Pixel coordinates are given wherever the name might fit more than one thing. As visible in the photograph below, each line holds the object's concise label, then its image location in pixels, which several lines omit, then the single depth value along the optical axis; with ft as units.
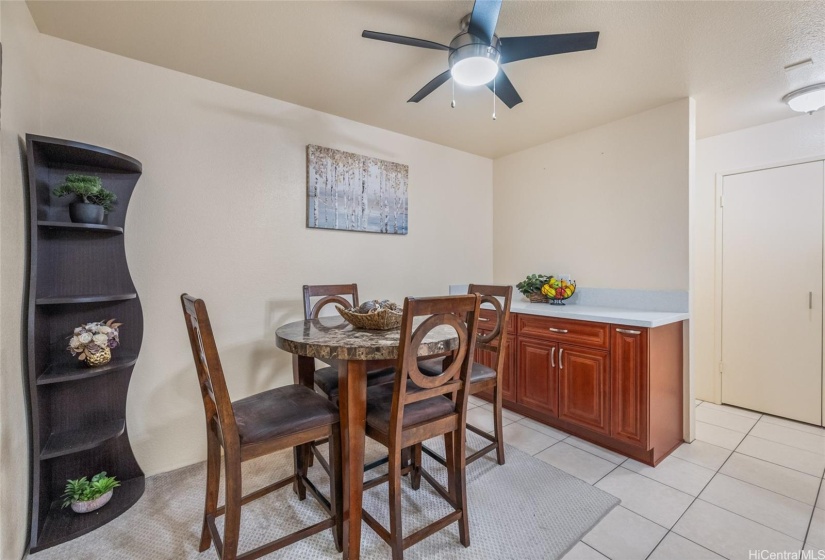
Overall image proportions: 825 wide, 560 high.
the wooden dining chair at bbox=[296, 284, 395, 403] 6.27
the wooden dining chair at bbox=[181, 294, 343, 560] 4.19
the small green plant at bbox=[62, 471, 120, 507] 5.75
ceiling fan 5.13
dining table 4.55
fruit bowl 10.07
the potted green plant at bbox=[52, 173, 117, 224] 5.63
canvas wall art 8.95
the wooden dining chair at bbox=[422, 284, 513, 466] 6.89
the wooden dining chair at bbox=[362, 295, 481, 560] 4.54
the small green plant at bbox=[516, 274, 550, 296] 10.64
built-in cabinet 7.35
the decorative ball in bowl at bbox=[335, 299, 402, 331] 5.61
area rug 5.16
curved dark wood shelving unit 5.30
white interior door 9.05
